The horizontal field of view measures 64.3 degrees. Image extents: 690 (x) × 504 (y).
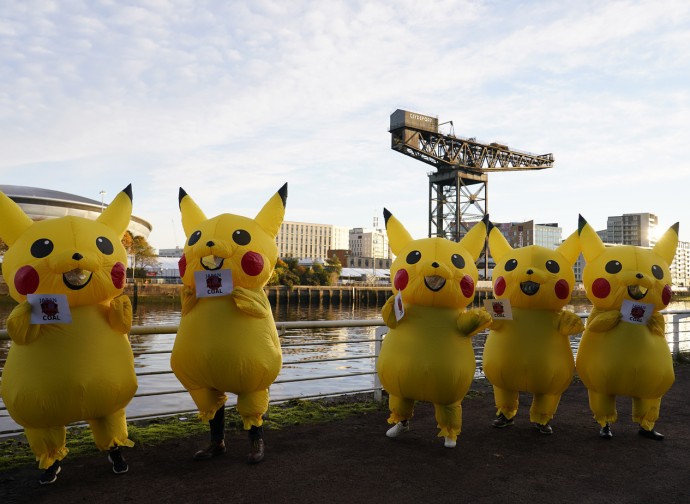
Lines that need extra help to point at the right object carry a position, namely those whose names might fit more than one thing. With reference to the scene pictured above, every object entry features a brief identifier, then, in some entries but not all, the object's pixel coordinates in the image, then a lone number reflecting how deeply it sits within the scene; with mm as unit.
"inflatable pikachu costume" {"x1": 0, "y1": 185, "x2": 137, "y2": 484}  3486
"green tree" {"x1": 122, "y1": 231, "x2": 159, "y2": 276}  51844
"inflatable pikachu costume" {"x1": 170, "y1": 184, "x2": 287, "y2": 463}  4000
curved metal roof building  57556
